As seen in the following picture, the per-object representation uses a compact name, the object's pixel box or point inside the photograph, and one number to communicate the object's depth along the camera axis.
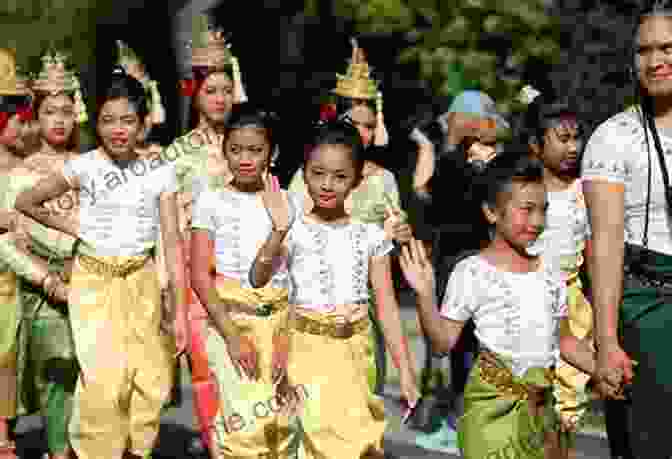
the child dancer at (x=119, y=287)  12.70
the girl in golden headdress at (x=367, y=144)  13.68
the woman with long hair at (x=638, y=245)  8.81
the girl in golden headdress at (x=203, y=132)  13.55
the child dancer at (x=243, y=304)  11.27
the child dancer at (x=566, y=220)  13.12
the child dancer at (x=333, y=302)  10.84
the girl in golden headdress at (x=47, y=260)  14.14
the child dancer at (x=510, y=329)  10.09
